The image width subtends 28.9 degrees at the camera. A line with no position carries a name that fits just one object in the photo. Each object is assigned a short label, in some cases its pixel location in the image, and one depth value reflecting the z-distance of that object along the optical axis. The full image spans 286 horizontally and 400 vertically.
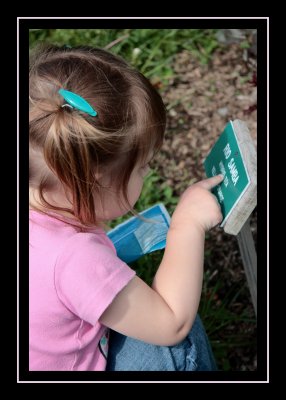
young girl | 1.22
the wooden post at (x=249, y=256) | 1.45
